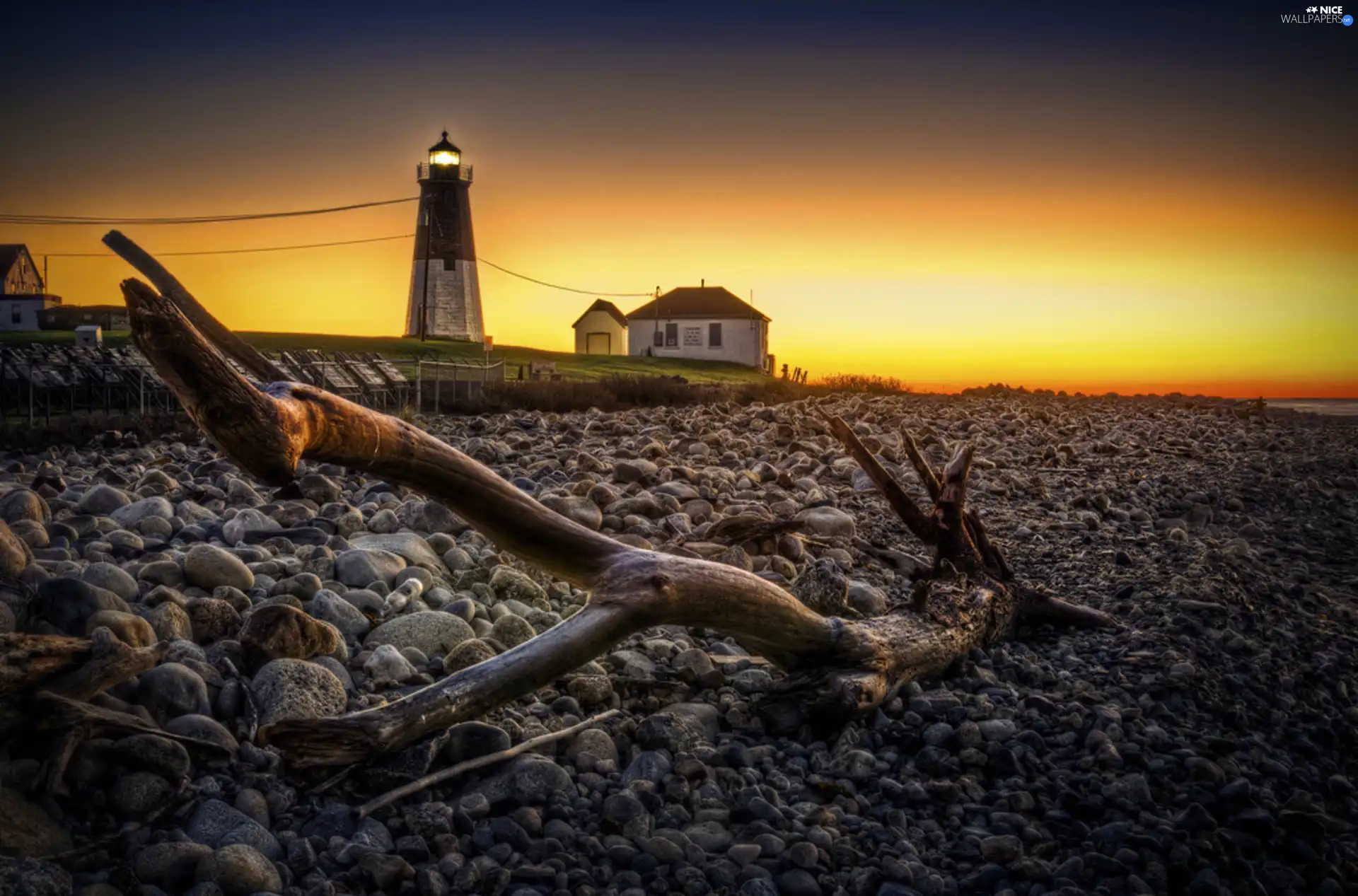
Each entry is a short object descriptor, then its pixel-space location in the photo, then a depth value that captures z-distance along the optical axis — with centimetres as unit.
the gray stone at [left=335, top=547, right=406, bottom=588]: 442
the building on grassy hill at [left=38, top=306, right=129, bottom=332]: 4969
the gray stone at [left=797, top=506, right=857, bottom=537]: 644
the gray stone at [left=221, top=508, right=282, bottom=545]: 502
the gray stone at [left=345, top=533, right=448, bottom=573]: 479
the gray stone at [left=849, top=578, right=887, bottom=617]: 507
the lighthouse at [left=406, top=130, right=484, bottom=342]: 4925
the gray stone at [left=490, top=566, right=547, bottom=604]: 467
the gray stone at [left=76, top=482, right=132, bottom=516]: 545
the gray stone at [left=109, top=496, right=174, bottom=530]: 516
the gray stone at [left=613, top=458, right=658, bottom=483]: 734
